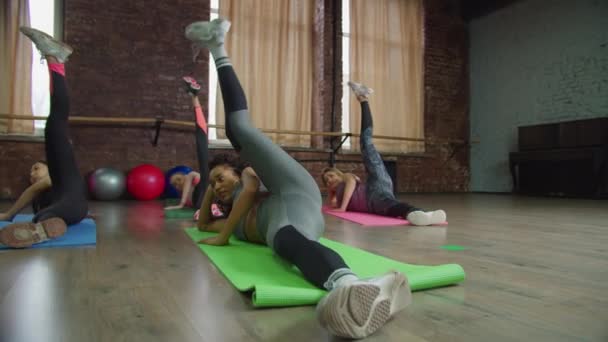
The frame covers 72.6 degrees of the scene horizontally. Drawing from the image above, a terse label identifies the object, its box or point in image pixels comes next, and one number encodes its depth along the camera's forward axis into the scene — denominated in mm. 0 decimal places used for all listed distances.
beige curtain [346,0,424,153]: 6254
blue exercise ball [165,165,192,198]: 4684
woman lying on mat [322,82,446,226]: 3038
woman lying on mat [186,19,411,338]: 810
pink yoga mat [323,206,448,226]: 2679
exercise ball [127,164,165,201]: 4508
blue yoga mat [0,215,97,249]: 1797
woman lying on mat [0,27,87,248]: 2066
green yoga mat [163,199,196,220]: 2951
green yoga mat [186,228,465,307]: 1003
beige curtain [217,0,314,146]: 5520
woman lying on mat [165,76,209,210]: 2877
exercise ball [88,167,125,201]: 4398
